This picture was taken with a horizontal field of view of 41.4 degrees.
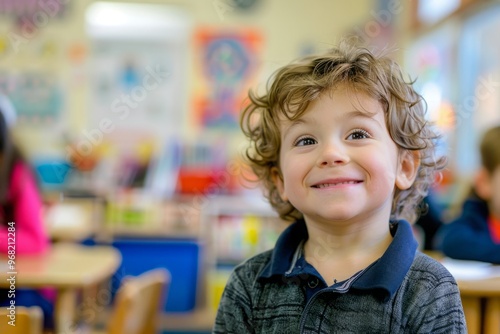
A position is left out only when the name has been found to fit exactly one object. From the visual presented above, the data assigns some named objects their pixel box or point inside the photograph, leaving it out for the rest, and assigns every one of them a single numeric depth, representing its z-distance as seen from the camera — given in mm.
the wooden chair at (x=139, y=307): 1801
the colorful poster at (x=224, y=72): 5113
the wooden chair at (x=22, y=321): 1345
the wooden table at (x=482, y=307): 1133
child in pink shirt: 2279
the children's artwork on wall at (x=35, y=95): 5078
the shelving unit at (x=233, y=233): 4105
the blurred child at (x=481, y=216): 1607
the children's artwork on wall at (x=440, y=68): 4023
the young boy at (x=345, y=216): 911
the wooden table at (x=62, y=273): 1903
